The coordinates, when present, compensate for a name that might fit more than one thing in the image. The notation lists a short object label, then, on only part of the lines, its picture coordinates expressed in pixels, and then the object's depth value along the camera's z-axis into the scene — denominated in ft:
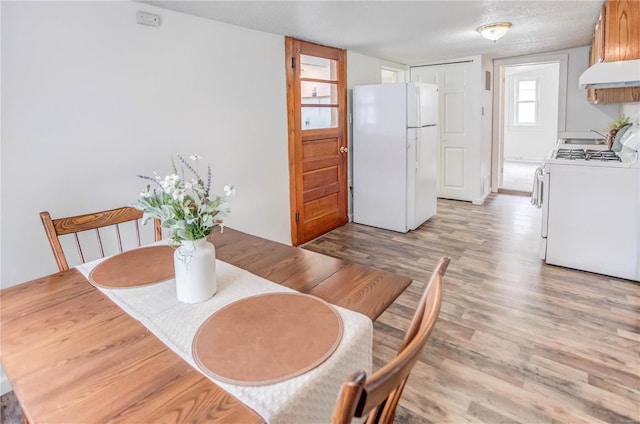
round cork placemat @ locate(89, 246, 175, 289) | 4.63
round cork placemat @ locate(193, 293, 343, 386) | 2.94
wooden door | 12.13
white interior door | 17.42
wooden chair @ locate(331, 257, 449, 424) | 1.79
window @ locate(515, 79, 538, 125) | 28.25
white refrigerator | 13.44
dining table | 2.60
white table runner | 2.68
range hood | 7.82
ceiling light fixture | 10.73
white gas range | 9.37
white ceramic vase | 4.02
